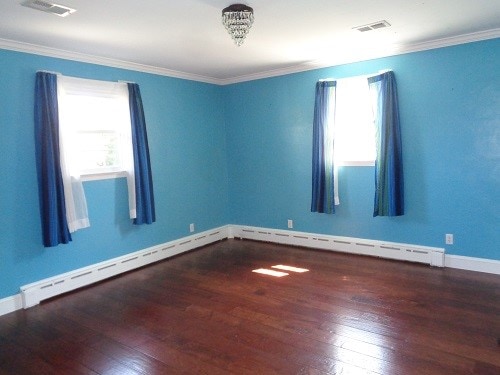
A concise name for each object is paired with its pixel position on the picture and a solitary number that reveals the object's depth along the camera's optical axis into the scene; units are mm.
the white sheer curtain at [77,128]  3328
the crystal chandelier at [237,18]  2389
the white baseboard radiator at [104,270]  3225
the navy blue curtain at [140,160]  3914
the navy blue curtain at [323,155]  4230
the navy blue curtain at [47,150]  3162
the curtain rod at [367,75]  3847
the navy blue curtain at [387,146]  3770
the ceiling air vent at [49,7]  2268
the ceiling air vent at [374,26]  2949
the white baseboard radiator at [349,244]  3809
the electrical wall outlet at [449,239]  3678
